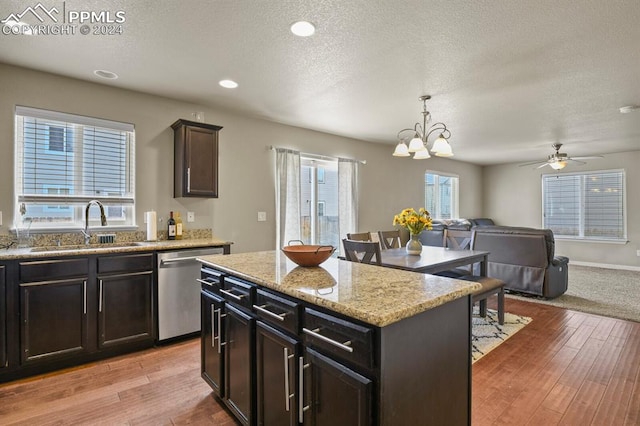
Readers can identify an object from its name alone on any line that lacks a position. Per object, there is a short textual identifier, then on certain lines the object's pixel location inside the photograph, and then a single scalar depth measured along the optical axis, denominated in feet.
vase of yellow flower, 11.71
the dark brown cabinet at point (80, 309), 8.18
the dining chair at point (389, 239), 14.03
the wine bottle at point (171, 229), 11.76
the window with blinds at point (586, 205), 23.11
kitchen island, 3.69
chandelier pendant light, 10.83
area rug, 9.86
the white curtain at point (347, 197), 17.99
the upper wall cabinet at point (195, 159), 11.51
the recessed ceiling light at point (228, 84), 10.46
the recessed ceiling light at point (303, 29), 7.27
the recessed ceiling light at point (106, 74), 9.73
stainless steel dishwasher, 10.09
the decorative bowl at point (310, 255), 6.21
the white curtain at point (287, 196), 15.03
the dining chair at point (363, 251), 9.76
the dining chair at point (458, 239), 13.55
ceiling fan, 19.01
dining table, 9.67
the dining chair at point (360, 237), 12.73
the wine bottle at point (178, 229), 11.88
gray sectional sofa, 14.69
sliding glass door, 16.61
